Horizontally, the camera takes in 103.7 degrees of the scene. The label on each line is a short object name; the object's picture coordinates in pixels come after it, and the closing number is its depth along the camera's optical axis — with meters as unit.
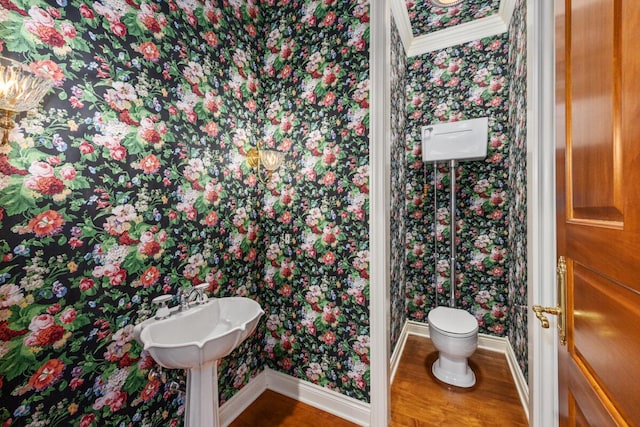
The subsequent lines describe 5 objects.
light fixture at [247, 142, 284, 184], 1.74
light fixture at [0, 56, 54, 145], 0.79
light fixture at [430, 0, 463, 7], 1.98
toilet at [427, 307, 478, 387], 1.84
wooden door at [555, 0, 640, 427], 0.49
